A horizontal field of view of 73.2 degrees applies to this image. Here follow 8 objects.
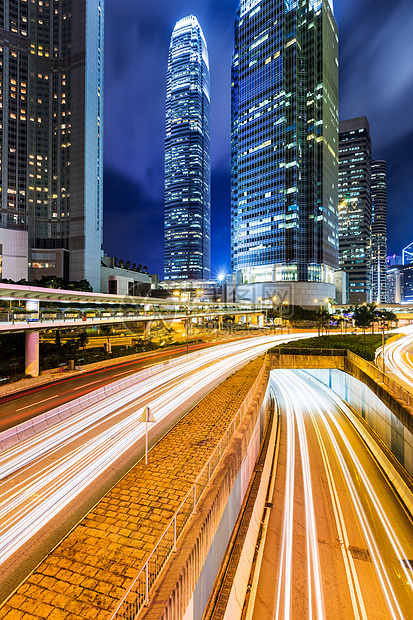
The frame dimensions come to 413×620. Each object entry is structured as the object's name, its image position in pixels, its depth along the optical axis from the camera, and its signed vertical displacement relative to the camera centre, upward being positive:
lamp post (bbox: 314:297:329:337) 100.59 +2.61
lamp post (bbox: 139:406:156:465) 10.91 -4.36
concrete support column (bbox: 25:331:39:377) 25.22 -4.34
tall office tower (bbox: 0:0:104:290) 100.00 +65.31
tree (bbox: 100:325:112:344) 49.66 -4.23
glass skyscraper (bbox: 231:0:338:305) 108.00 +62.62
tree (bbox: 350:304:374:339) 48.90 -1.66
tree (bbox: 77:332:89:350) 39.05 -4.95
